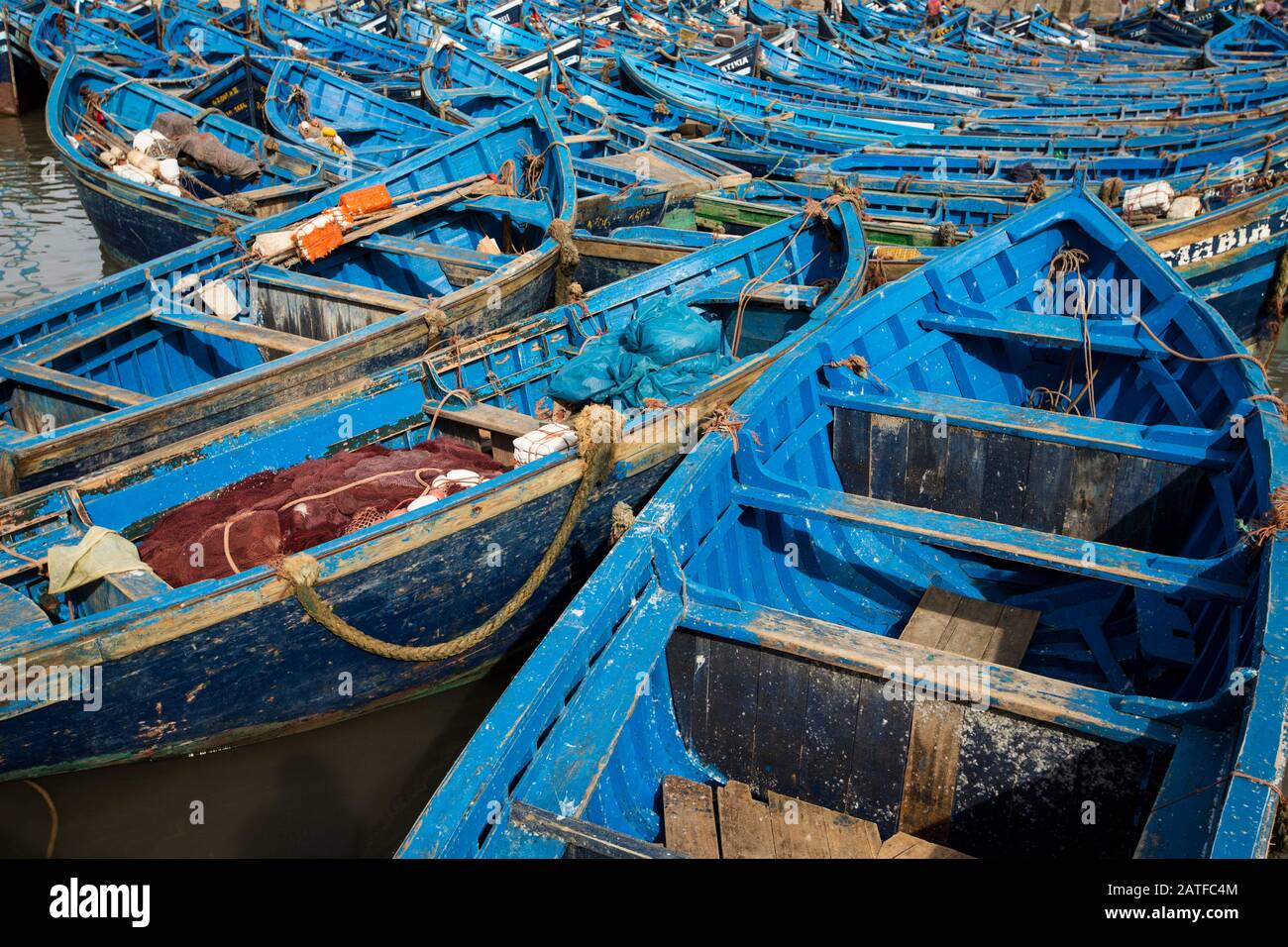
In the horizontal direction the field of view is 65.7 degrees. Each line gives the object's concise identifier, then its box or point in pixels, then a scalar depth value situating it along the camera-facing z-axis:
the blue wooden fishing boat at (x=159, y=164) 10.89
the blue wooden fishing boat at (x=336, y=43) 20.41
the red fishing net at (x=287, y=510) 5.66
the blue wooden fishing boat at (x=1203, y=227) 9.41
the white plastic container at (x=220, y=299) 8.66
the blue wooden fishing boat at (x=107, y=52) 16.34
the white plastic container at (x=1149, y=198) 10.37
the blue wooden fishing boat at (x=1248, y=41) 25.35
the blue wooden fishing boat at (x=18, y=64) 22.05
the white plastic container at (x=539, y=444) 6.28
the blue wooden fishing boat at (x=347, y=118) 13.45
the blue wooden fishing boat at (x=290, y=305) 6.81
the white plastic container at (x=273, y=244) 8.96
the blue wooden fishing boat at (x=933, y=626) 3.59
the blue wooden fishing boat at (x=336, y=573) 4.95
